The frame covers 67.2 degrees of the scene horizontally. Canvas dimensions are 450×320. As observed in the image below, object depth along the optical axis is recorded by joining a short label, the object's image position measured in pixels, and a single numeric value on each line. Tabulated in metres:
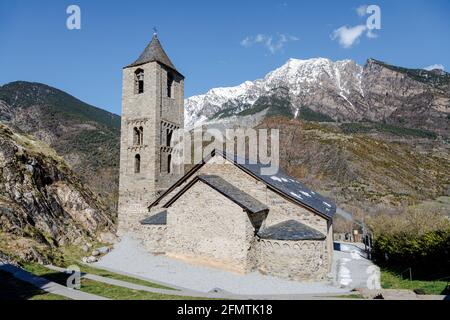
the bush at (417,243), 16.09
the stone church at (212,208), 17.11
